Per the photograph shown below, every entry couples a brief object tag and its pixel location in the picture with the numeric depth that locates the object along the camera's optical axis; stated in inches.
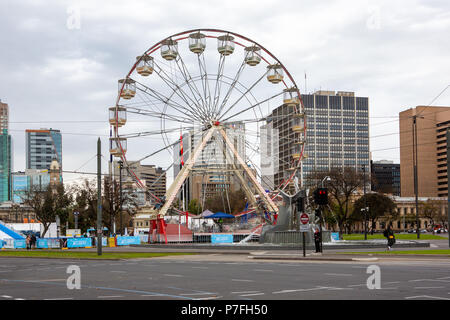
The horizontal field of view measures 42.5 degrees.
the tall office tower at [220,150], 2183.8
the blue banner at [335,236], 2487.0
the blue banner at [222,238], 2297.0
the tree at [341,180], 3373.5
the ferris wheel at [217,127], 2101.4
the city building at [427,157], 6501.0
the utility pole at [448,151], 1469.0
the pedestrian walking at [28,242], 2279.7
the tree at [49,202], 3472.0
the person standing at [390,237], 1474.4
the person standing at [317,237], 1373.0
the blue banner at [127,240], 2450.8
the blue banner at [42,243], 2411.2
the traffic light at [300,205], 1353.3
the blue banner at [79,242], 2303.9
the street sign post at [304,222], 1279.5
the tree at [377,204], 3762.3
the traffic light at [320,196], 1316.8
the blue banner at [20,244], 2506.2
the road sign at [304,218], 1284.4
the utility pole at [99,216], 1594.5
